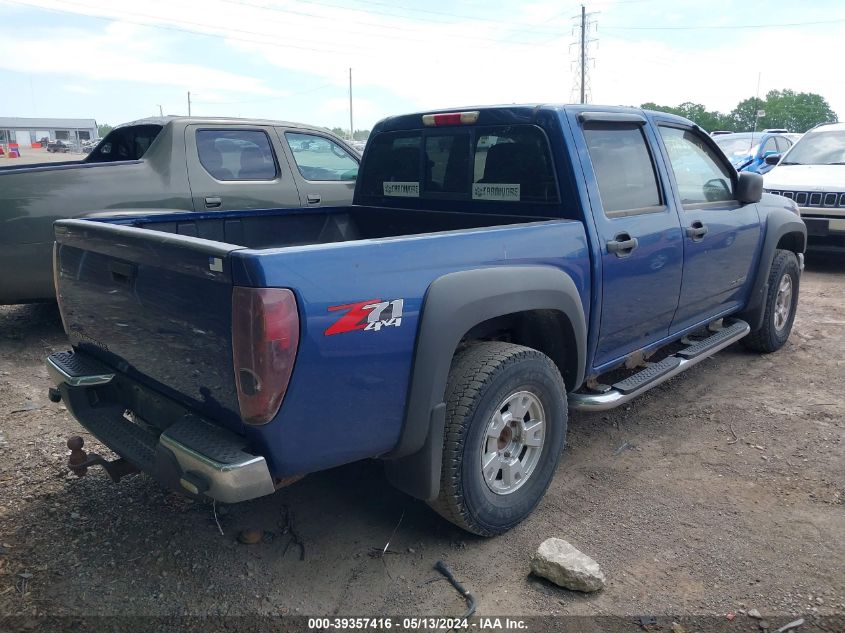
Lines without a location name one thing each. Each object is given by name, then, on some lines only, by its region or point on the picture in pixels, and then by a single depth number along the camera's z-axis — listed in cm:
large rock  267
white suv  855
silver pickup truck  525
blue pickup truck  223
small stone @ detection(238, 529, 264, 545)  301
